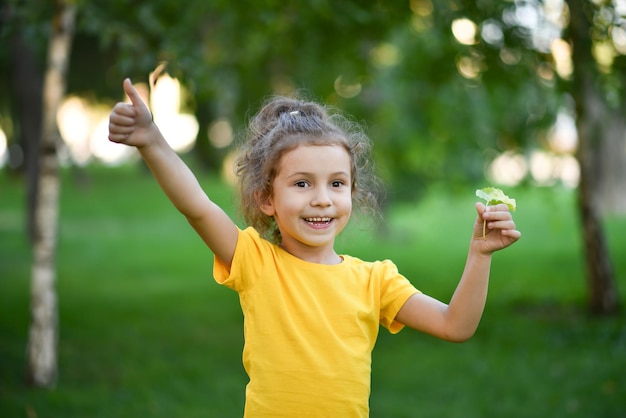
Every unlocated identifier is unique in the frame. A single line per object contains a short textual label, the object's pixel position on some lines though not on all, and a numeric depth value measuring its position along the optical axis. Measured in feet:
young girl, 6.82
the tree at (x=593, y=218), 22.79
